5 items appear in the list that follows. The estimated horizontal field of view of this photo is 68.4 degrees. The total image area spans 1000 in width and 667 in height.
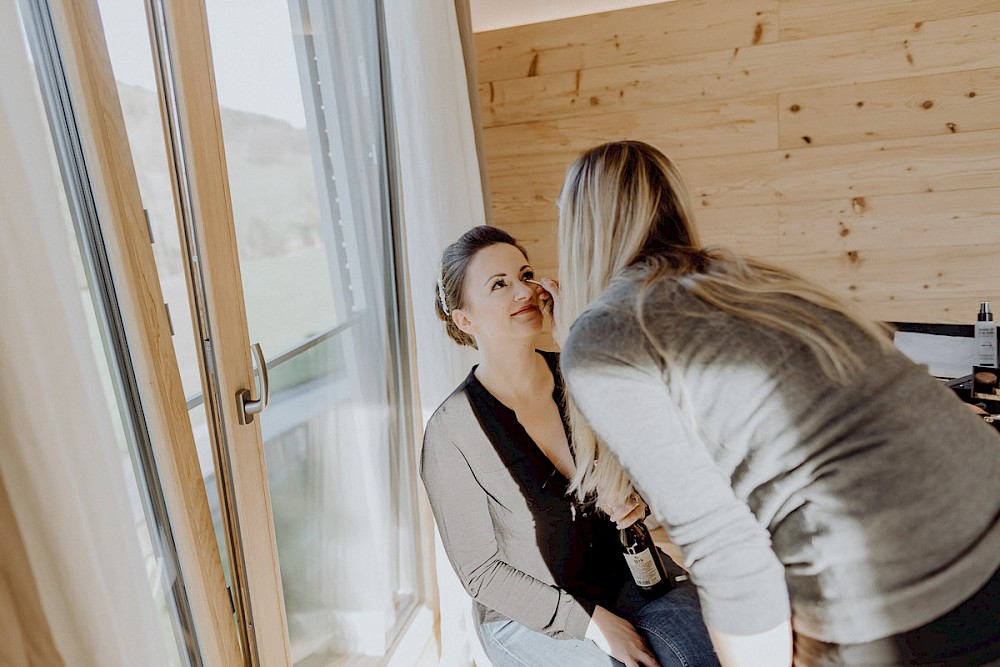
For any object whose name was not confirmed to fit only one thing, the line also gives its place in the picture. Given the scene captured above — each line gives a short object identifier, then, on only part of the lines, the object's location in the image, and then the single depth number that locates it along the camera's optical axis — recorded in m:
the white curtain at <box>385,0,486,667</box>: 1.83
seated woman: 1.30
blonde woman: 0.80
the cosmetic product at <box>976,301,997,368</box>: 1.89
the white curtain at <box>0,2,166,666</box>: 0.69
